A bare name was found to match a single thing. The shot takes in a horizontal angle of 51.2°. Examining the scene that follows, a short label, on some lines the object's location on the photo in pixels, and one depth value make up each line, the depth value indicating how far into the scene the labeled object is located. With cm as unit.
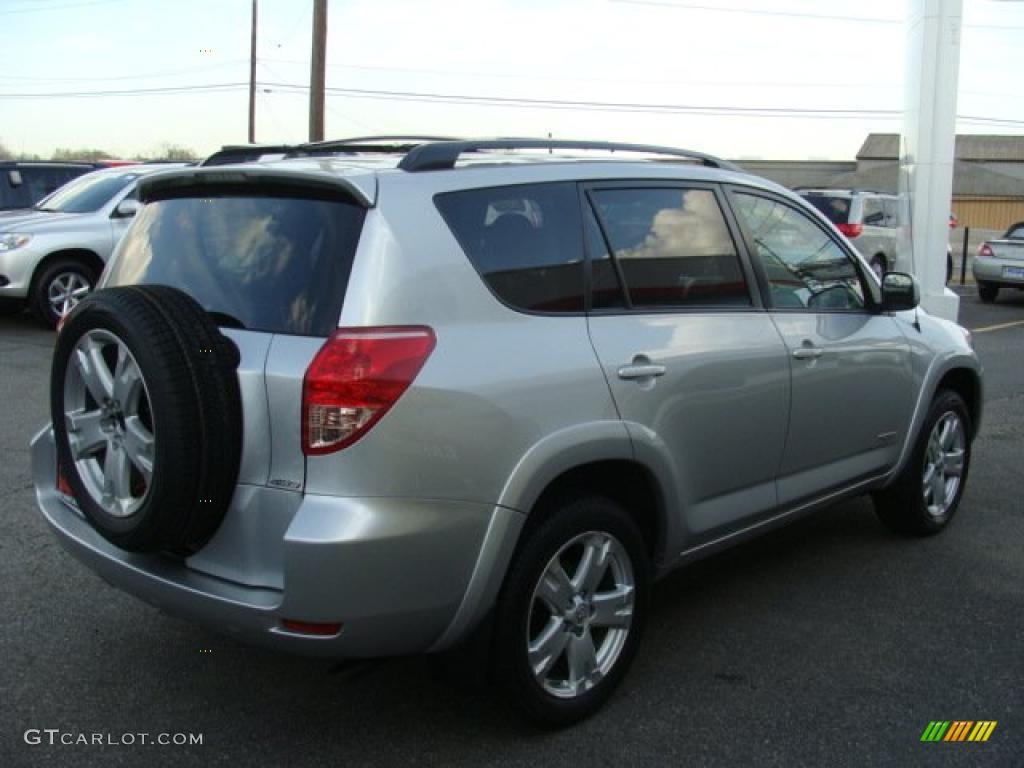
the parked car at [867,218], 1834
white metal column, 1333
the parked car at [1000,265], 1814
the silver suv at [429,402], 279
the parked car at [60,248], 1155
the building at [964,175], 4653
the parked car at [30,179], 1762
